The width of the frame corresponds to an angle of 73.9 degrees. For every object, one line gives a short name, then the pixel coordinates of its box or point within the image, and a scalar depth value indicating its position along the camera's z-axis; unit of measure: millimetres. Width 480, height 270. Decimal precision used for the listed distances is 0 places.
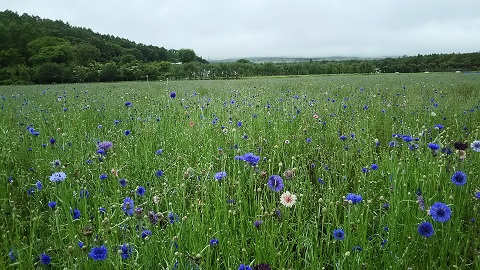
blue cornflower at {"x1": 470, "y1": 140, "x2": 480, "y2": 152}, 2026
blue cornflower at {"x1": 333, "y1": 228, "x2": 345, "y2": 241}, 1350
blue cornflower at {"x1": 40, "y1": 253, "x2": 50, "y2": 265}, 1259
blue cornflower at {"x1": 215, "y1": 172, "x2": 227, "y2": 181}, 1691
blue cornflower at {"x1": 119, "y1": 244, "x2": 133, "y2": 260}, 1352
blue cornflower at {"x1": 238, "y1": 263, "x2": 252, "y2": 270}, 1105
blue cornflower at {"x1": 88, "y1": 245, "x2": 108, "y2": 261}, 1148
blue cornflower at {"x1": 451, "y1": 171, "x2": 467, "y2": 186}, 1552
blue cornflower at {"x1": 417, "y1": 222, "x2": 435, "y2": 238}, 1298
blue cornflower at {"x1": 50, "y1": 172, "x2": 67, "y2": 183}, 1612
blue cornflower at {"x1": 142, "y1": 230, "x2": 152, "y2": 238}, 1478
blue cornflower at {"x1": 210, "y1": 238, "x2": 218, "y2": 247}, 1367
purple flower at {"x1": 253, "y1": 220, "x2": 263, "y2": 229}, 1477
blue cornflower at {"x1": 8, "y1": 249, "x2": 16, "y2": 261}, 1347
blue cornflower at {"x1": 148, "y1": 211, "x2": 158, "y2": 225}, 1448
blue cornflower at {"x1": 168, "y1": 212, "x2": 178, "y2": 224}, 1566
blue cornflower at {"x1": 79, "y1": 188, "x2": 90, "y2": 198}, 1765
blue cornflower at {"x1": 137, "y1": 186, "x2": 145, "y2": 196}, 1745
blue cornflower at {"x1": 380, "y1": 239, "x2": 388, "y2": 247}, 1577
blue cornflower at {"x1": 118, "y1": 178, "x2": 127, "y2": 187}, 1877
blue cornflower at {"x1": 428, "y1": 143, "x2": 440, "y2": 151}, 1875
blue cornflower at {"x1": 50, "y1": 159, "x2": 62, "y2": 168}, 1764
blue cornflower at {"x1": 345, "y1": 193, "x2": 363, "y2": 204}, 1459
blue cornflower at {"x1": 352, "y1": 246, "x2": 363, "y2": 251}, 1399
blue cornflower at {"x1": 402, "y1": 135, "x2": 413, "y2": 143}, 2278
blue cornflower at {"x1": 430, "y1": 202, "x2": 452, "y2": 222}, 1320
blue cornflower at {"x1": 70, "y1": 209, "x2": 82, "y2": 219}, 1629
